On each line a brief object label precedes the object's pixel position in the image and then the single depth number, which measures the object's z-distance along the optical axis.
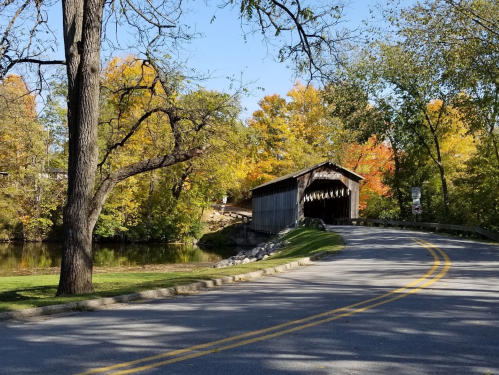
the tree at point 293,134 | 50.38
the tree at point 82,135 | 10.31
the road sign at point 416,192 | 27.69
